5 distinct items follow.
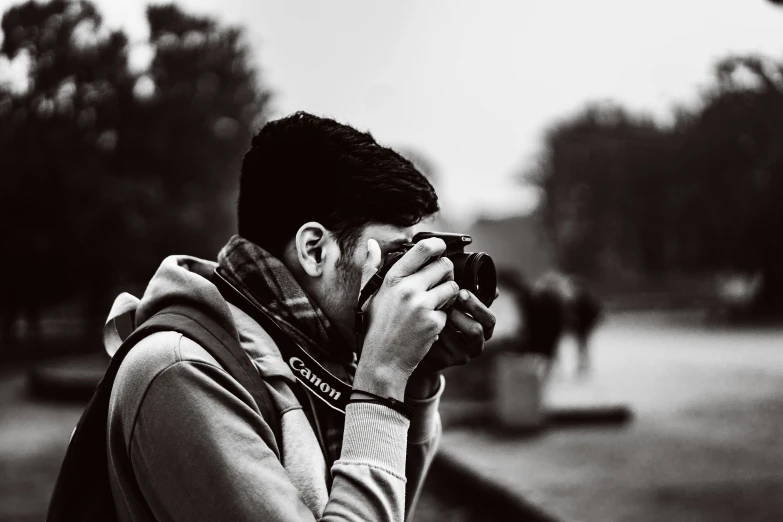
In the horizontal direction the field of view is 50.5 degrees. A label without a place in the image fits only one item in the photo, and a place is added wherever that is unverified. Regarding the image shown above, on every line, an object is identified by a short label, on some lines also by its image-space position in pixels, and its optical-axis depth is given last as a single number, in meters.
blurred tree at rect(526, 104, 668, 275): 35.19
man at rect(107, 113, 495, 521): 1.29
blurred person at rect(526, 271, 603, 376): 13.66
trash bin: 9.90
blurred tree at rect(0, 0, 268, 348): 8.30
